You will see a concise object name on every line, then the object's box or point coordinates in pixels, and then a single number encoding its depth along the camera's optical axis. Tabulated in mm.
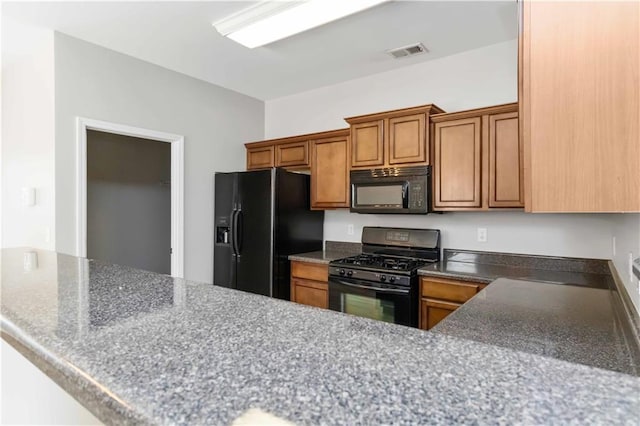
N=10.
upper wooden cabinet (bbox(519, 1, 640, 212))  847
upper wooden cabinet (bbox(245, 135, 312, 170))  3605
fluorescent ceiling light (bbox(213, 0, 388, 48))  2205
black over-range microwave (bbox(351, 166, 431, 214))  2836
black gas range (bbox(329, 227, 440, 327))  2611
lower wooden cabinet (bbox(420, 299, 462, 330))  2523
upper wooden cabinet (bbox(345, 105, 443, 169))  2838
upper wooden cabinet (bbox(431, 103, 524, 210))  2547
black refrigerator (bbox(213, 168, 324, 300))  3248
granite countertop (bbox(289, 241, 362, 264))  3234
